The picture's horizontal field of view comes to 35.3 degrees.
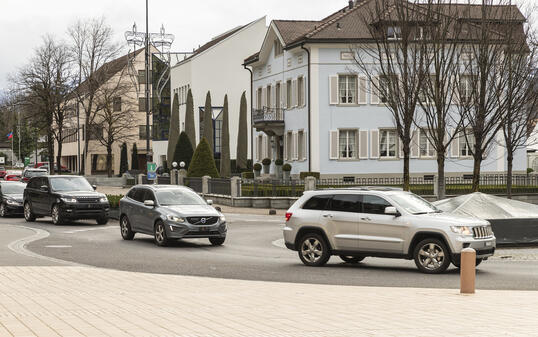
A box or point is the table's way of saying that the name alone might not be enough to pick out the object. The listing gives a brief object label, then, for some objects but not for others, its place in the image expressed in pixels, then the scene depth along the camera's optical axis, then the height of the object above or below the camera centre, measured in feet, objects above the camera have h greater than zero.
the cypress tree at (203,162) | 163.32 +2.77
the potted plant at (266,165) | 188.55 +2.63
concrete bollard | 41.42 -4.72
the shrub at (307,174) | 164.24 +0.53
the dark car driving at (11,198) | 119.03 -3.16
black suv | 99.81 -2.85
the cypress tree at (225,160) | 200.34 +3.90
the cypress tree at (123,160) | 313.94 +6.06
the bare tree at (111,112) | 276.41 +22.24
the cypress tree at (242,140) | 214.07 +9.20
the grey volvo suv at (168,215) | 73.20 -3.50
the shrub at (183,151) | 194.05 +5.82
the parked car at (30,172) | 228.92 +1.05
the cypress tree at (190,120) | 233.14 +15.56
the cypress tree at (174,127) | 241.96 +14.36
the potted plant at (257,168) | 188.24 +1.90
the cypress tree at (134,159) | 326.94 +6.70
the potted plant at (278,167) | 180.14 +2.09
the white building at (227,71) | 256.32 +32.33
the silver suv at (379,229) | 54.54 -3.53
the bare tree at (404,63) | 96.22 +13.17
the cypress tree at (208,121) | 220.64 +14.65
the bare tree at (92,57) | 263.49 +37.81
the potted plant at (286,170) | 169.24 +1.34
